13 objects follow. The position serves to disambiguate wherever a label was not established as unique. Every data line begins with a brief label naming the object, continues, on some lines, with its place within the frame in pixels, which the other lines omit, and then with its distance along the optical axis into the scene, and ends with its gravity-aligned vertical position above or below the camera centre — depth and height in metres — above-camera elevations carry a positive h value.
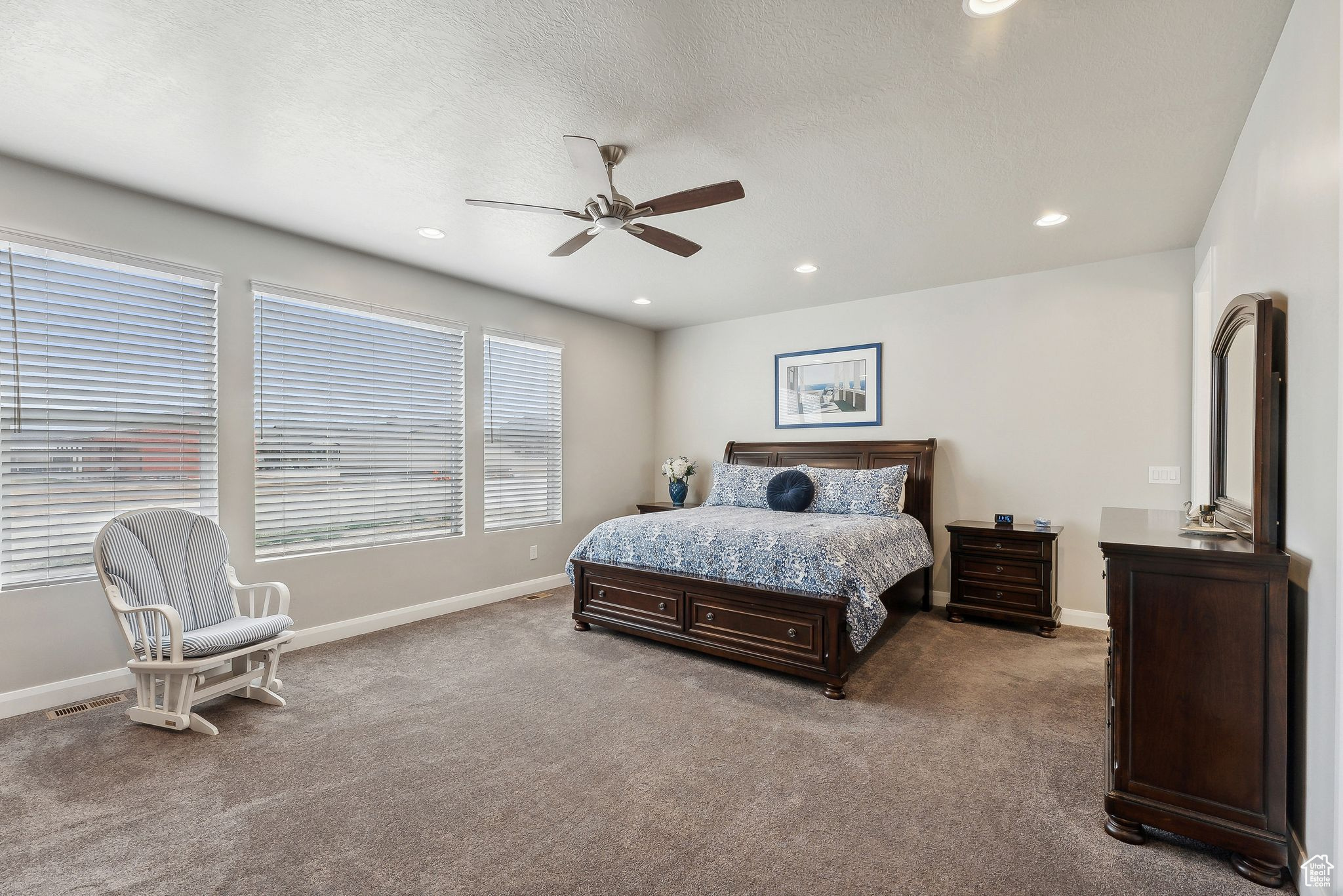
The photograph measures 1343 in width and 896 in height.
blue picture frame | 5.32 +0.45
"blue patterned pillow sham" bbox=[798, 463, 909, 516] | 4.60 -0.35
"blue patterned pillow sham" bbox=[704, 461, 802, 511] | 5.16 -0.35
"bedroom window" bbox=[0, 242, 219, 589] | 2.94 +0.20
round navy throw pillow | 4.79 -0.37
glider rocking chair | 2.72 -0.87
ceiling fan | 2.42 +1.08
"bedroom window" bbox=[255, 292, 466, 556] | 3.88 +0.11
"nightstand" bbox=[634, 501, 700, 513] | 5.88 -0.61
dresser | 1.77 -0.76
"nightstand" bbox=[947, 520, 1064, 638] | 4.16 -0.90
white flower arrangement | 6.02 -0.25
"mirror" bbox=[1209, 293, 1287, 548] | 1.91 +0.12
